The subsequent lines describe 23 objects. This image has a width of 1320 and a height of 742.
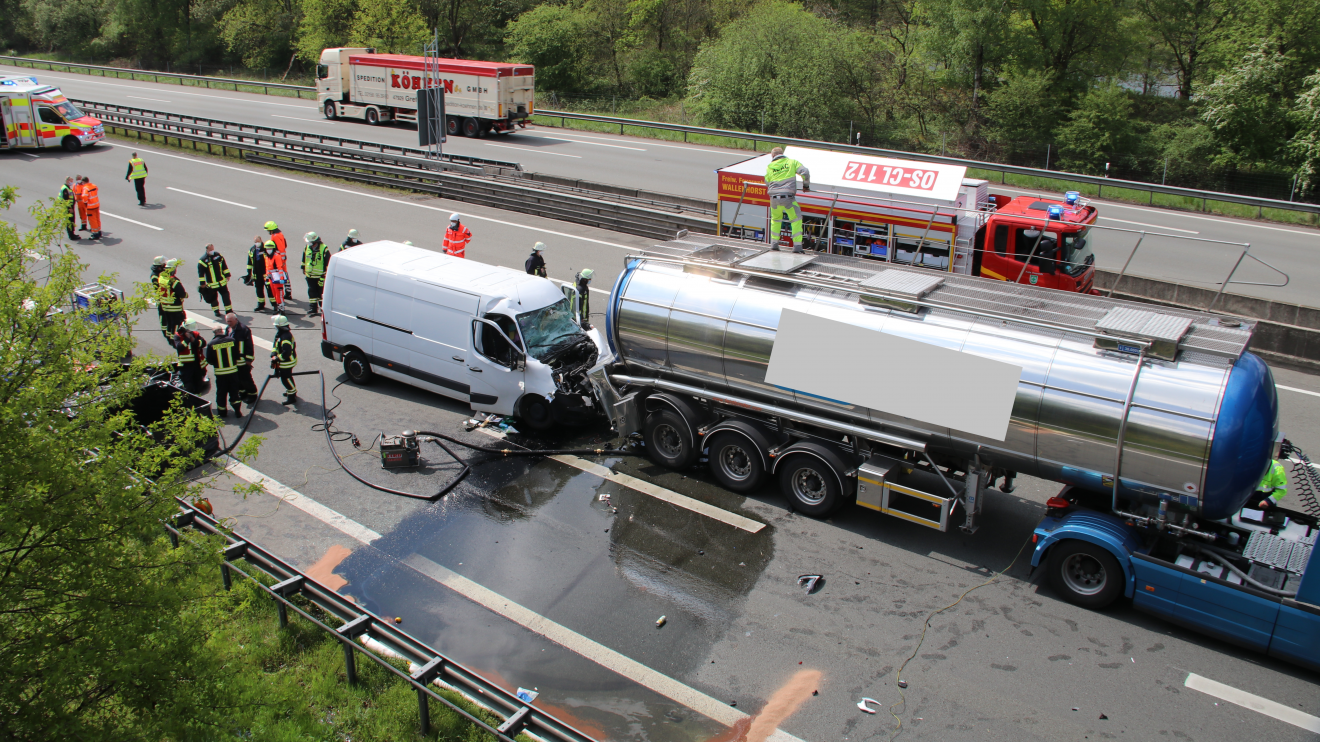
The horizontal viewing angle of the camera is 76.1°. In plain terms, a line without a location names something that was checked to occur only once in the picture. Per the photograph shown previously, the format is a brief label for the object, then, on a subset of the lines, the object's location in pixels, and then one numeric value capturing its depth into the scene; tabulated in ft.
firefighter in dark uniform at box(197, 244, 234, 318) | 50.78
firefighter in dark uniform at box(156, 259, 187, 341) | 46.37
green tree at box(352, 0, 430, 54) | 174.81
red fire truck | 48.03
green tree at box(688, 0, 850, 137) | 124.88
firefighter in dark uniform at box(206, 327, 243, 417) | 39.14
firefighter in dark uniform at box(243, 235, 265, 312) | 53.67
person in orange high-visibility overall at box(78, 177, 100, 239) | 69.21
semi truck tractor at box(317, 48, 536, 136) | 115.75
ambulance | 98.58
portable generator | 36.06
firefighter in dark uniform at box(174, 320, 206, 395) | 39.29
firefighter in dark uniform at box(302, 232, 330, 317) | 52.49
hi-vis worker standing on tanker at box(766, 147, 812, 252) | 45.09
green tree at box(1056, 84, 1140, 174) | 113.91
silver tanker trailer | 24.76
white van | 39.04
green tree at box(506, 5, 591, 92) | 167.12
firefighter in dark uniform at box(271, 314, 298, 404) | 41.04
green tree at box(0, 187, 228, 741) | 13.52
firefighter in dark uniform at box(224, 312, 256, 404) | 39.63
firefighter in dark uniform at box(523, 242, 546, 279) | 51.24
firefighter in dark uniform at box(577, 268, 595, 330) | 48.57
